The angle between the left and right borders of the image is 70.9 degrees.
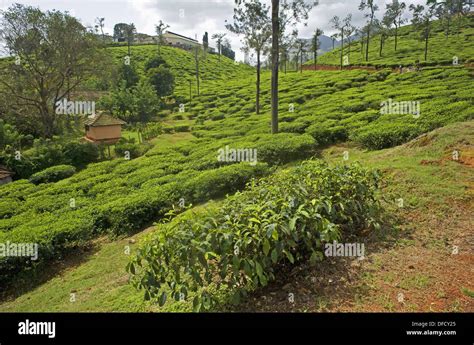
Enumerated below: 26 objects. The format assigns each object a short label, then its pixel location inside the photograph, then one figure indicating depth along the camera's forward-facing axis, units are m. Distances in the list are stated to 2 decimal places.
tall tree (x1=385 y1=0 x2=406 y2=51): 49.57
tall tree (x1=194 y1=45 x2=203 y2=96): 74.54
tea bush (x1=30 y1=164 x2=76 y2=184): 20.88
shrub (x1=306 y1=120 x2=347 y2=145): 14.32
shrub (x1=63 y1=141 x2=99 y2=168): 25.00
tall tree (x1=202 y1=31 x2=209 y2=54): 87.55
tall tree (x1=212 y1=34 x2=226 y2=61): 51.01
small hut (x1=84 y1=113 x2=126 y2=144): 29.11
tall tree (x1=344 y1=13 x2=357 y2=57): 52.72
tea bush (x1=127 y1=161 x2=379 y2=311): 3.70
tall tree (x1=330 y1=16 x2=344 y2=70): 53.16
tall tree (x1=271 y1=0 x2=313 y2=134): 14.18
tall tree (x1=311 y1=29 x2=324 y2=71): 54.01
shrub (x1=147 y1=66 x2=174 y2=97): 46.72
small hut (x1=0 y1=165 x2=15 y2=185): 21.25
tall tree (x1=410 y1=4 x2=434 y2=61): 49.51
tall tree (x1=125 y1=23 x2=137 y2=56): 68.47
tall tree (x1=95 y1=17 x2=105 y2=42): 73.46
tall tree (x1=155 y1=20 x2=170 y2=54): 62.12
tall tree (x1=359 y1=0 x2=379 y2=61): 47.62
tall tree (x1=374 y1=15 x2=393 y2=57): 50.44
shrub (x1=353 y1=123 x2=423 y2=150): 11.33
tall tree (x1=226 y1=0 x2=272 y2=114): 21.80
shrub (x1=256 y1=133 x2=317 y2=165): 12.99
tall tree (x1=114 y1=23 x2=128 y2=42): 93.28
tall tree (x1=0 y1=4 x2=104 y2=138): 26.23
